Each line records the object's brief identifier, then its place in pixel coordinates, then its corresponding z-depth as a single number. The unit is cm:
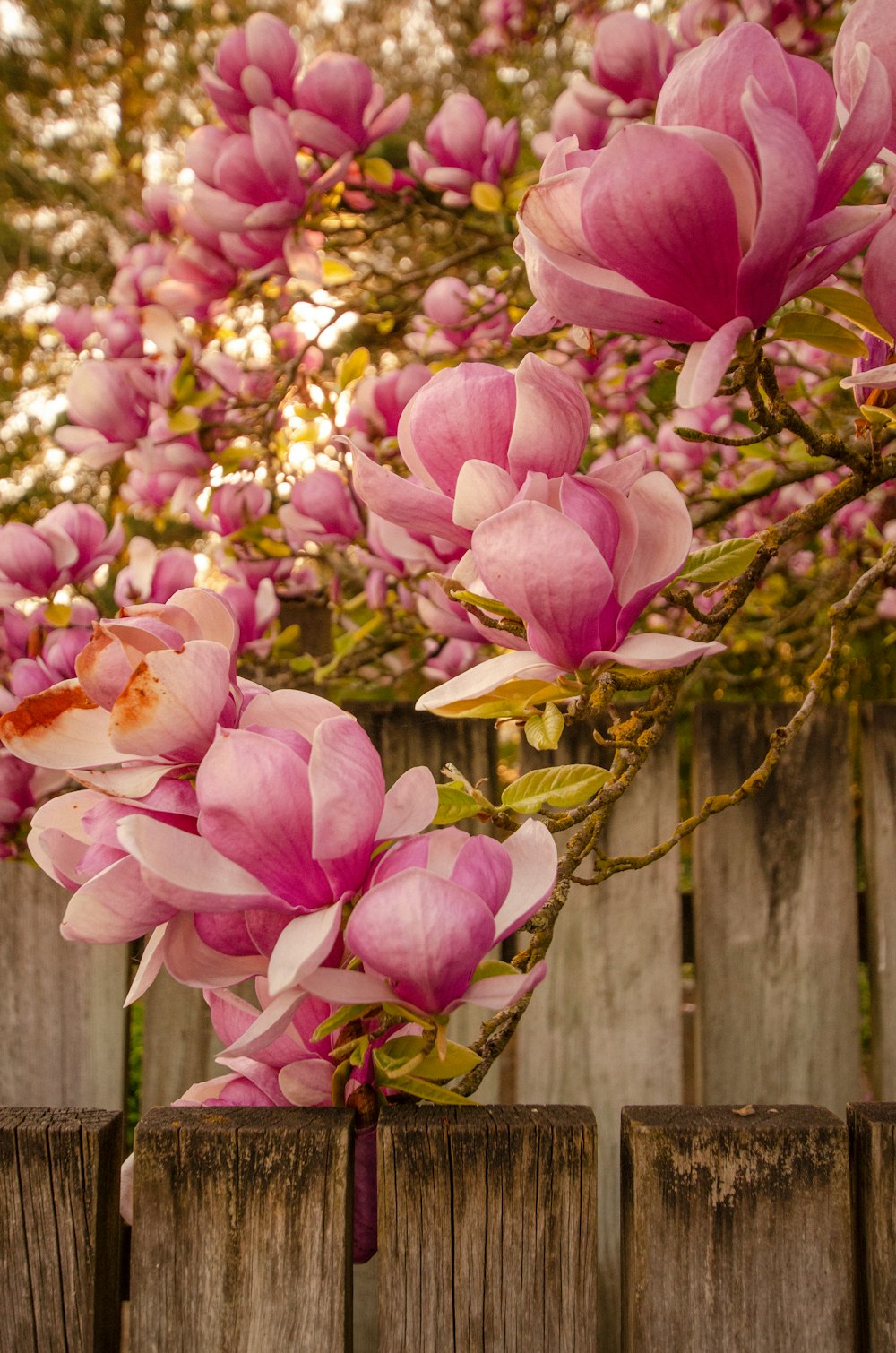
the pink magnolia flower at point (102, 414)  124
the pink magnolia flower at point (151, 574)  109
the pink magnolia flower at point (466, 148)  133
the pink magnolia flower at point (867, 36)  45
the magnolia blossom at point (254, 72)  115
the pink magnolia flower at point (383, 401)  109
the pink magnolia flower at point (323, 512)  122
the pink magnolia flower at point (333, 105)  113
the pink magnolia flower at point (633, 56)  111
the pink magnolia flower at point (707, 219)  38
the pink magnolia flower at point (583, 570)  43
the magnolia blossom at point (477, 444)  46
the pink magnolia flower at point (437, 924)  41
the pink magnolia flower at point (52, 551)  107
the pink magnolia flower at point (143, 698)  45
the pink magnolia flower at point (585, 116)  116
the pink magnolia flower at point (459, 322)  133
